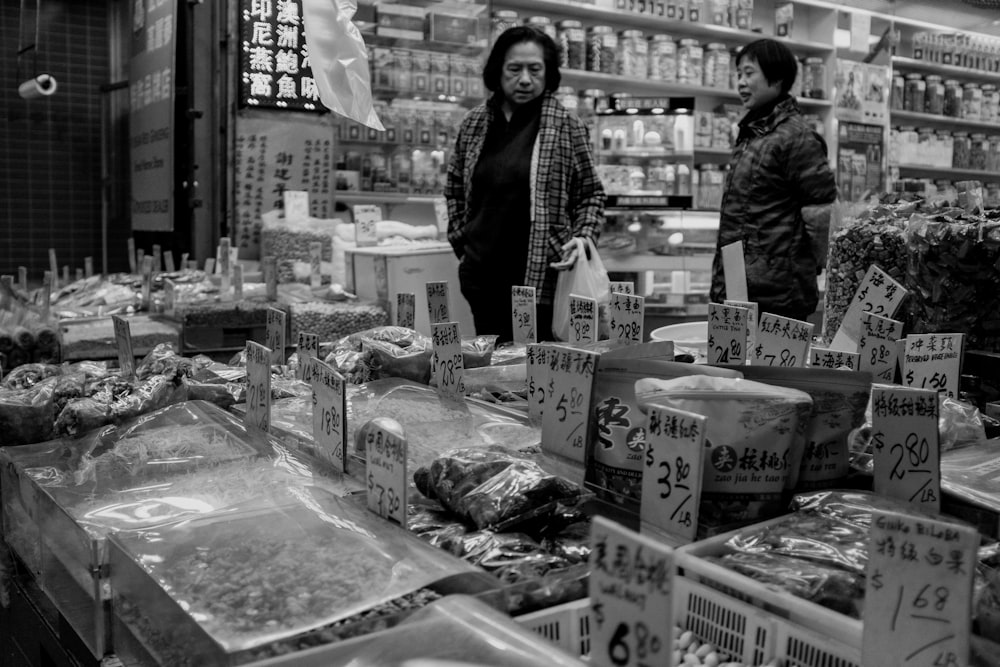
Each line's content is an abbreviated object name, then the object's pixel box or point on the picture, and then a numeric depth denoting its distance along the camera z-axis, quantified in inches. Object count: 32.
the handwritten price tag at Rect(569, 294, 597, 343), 72.3
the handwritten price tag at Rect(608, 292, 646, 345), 68.2
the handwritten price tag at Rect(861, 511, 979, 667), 26.7
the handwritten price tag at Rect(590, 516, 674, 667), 23.4
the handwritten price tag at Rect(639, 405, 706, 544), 36.7
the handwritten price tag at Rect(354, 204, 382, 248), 149.9
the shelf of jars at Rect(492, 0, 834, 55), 232.2
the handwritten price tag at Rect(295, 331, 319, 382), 67.1
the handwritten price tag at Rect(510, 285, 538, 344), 84.6
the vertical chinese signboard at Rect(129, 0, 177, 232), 197.2
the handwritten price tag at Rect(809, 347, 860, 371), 55.4
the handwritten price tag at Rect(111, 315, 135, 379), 76.5
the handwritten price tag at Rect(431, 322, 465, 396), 67.3
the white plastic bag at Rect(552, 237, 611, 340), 118.3
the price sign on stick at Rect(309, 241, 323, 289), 150.1
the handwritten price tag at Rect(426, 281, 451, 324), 82.7
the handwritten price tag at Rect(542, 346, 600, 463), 47.5
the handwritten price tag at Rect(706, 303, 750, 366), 59.5
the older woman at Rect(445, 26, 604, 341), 120.8
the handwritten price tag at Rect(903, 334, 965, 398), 55.3
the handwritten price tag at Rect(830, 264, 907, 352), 62.5
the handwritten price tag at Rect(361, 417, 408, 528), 39.6
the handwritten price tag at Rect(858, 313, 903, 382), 56.1
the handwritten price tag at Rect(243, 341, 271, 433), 59.0
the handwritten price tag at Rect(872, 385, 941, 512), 40.9
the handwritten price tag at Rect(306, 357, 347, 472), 50.0
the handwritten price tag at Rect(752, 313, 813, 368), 58.3
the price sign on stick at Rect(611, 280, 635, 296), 80.6
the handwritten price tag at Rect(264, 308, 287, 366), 76.0
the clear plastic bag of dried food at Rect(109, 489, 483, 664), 31.7
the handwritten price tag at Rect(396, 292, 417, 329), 84.4
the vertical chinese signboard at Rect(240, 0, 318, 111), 192.7
